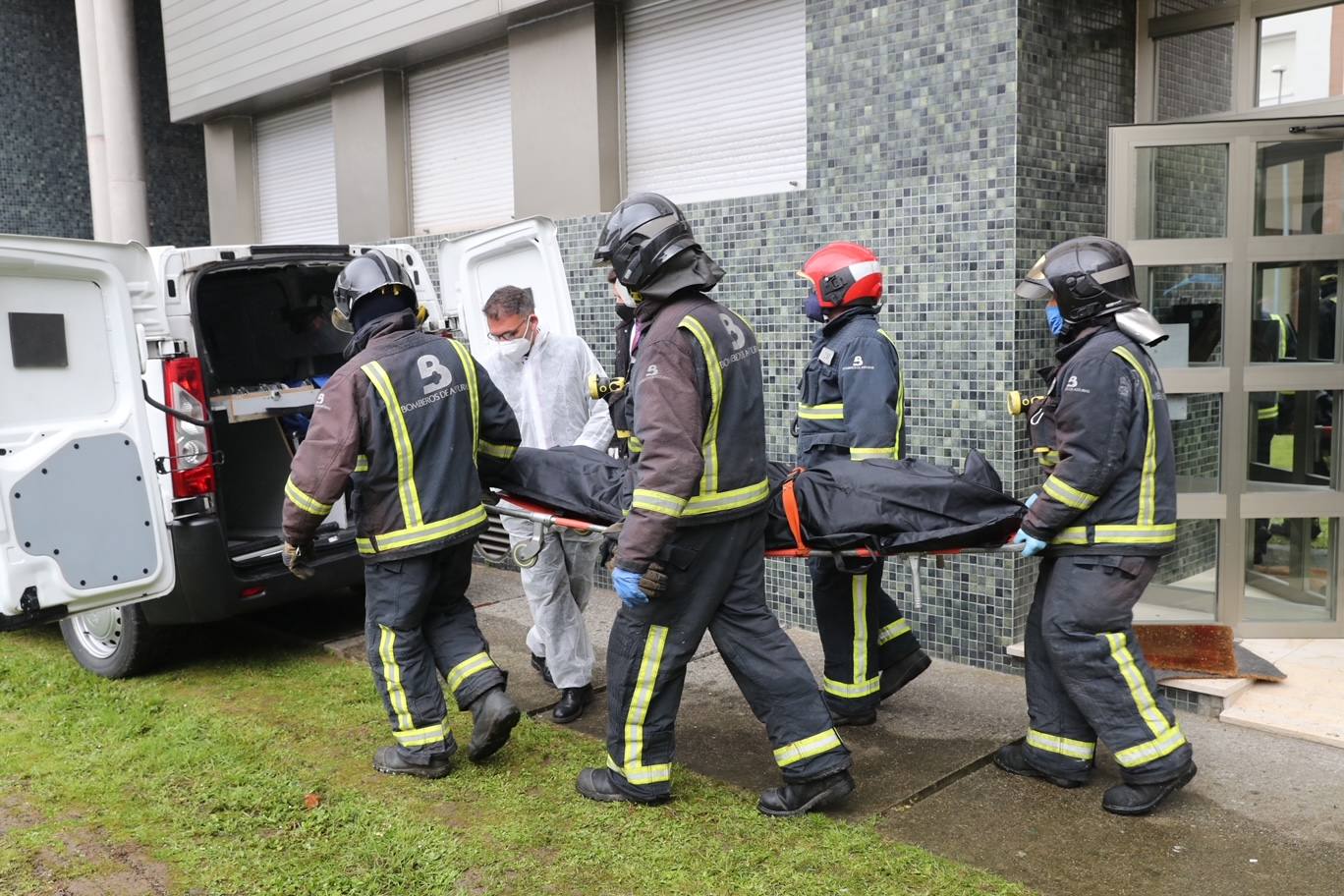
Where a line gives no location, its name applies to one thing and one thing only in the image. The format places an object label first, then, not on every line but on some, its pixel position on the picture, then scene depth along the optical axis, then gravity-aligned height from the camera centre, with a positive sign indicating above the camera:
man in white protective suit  4.96 -0.43
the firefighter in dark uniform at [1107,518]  3.73 -0.68
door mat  4.77 -1.46
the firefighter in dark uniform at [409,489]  4.11 -0.57
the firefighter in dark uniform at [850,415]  4.41 -0.37
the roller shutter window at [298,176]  10.50 +1.54
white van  4.45 -0.35
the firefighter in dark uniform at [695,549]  3.62 -0.74
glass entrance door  5.14 -0.15
